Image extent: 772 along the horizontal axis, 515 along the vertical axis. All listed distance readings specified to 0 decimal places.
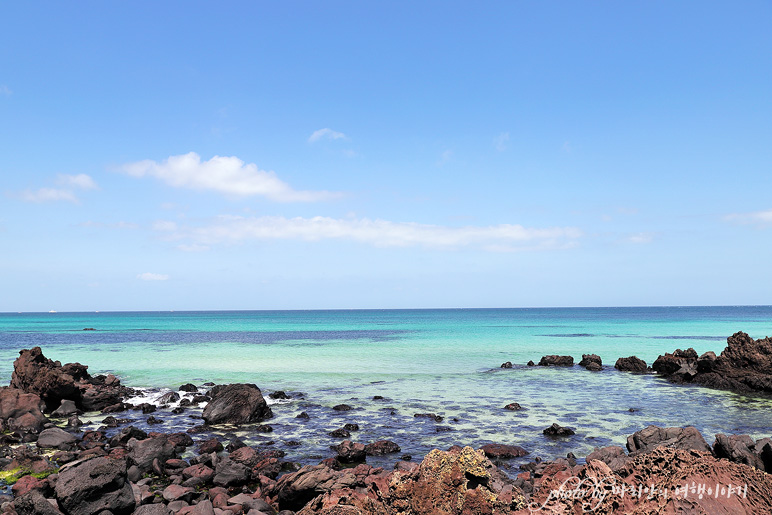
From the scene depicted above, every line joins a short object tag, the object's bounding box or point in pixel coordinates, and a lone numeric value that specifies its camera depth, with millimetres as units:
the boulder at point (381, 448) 14453
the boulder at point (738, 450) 10547
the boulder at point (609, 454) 11366
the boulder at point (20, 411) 17438
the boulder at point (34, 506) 8992
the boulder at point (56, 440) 15133
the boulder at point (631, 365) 34688
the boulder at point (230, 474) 11844
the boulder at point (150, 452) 12633
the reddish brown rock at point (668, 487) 5801
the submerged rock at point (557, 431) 16547
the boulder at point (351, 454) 13648
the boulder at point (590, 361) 36781
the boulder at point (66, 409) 20328
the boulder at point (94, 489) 9250
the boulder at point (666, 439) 11953
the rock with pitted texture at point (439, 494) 6824
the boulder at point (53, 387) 21219
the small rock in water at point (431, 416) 18806
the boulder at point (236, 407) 18734
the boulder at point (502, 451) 13992
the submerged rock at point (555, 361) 38438
